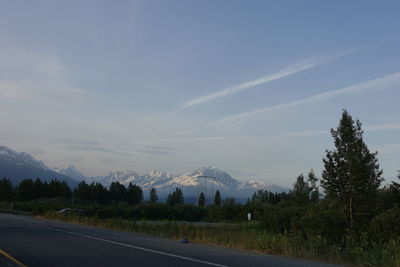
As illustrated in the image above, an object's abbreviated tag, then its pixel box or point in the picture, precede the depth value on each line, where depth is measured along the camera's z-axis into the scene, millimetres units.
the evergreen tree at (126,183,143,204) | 145000
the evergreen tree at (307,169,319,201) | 53438
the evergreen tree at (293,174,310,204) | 53456
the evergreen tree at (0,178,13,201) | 112688
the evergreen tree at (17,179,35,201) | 112875
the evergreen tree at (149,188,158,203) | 173000
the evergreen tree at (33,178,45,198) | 115688
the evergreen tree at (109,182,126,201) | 139500
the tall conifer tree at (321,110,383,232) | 29172
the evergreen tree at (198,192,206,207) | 135250
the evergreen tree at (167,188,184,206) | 130913
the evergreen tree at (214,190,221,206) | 151375
